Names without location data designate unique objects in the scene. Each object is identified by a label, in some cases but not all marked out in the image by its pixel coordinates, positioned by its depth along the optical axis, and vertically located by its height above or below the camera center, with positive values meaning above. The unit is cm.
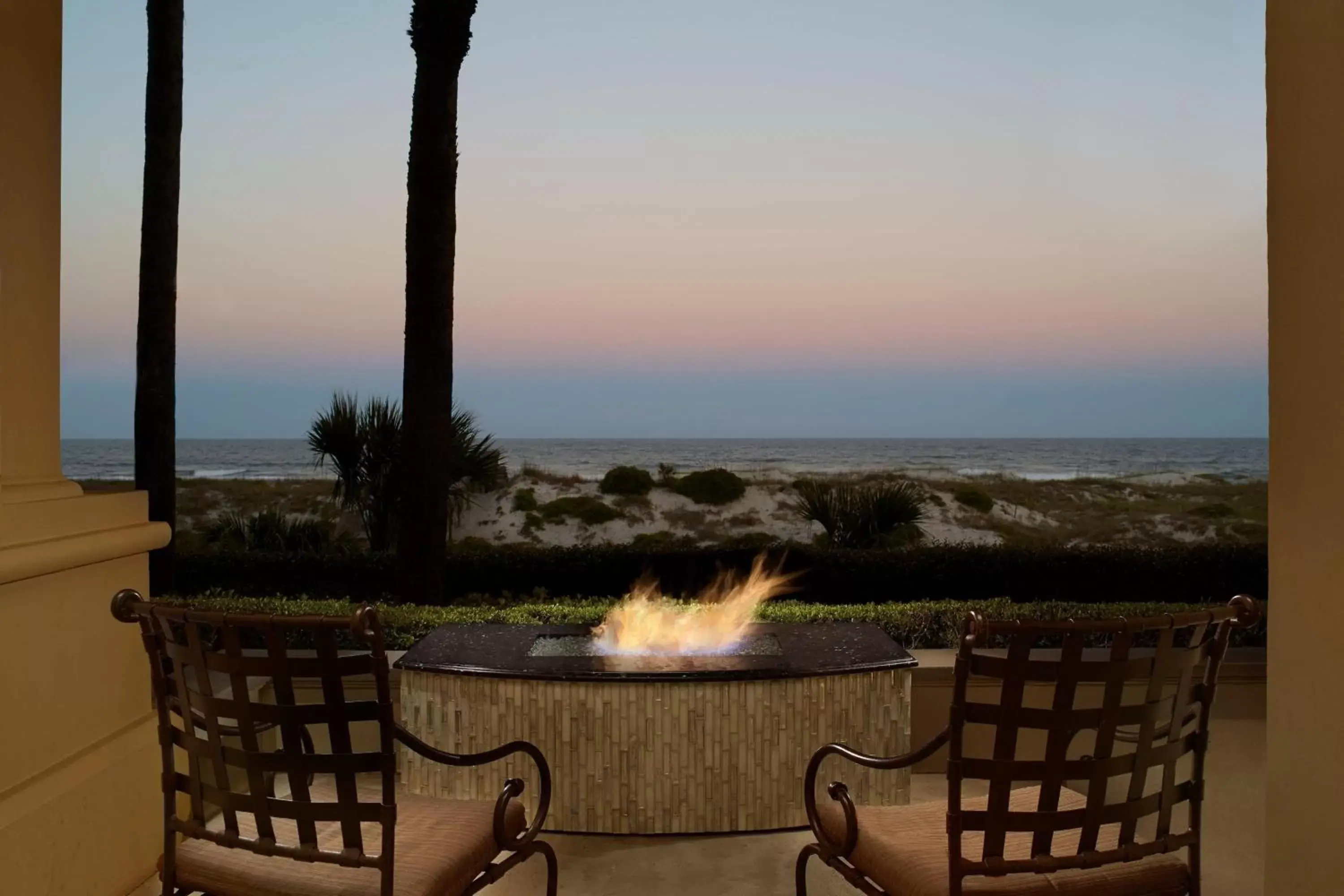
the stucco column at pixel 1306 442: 147 +1
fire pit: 277 -79
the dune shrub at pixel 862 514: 738 -51
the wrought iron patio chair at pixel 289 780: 161 -58
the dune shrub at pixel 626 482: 2216 -86
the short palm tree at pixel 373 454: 792 -10
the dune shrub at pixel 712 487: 2228 -97
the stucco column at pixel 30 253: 215 +41
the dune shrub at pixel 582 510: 2177 -147
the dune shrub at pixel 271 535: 837 -80
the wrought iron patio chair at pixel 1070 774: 160 -54
